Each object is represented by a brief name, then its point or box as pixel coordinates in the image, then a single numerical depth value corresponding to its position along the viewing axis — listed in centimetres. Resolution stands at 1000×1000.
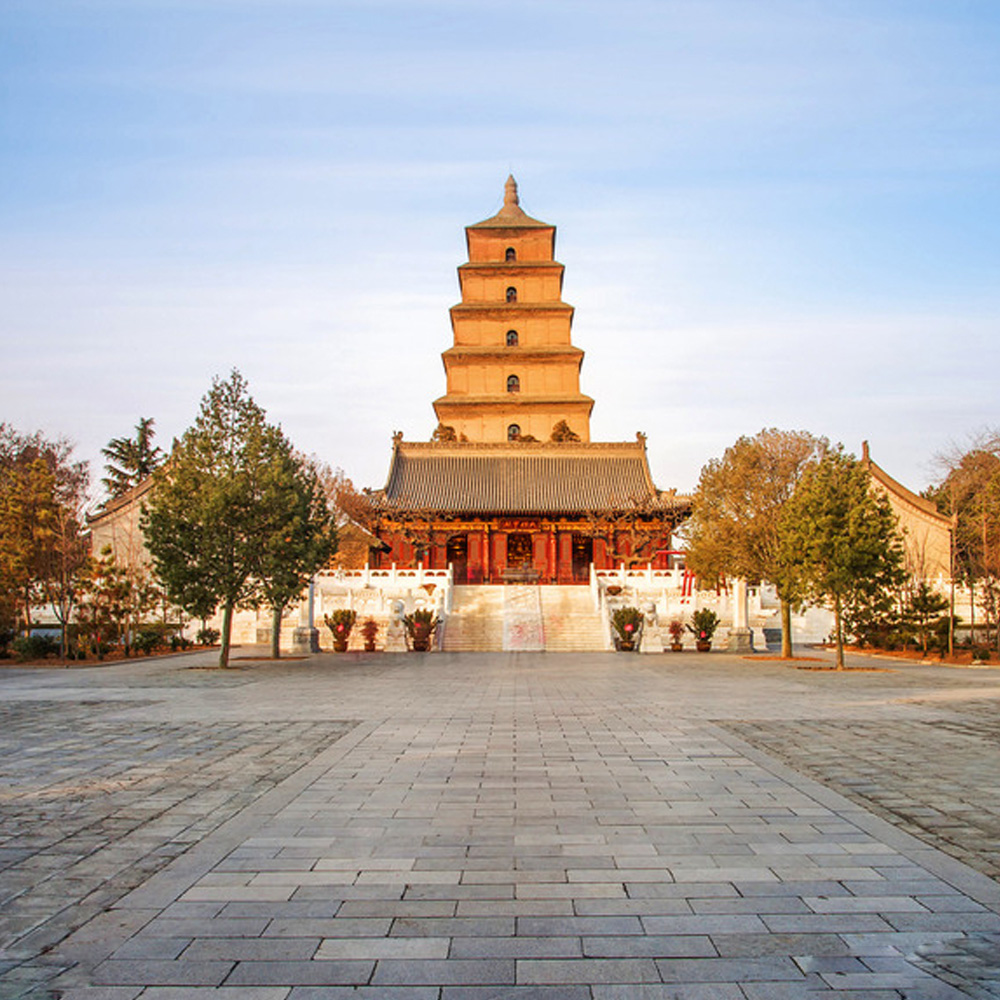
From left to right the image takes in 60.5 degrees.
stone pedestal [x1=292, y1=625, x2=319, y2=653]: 2577
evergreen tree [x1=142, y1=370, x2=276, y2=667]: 1770
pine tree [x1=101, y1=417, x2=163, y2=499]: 5150
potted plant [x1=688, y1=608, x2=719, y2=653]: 2580
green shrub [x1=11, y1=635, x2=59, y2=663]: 2092
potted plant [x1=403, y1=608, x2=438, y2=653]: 2548
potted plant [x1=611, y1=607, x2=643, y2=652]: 2530
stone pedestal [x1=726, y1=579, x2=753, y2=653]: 2608
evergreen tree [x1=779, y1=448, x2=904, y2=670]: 1814
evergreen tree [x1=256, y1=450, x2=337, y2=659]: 1831
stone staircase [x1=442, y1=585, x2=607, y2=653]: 2666
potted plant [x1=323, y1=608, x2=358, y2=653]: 2583
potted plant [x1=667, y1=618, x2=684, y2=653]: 2570
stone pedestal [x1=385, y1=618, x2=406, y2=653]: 2544
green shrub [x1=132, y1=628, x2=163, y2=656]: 2416
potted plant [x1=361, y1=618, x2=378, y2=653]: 2591
